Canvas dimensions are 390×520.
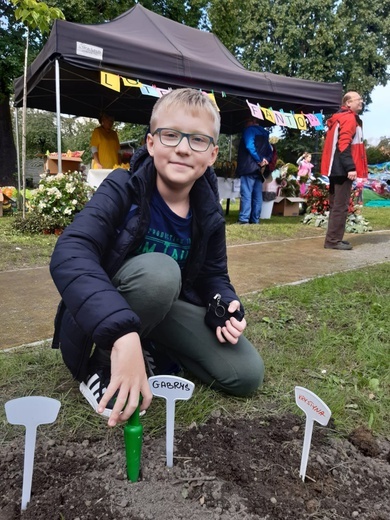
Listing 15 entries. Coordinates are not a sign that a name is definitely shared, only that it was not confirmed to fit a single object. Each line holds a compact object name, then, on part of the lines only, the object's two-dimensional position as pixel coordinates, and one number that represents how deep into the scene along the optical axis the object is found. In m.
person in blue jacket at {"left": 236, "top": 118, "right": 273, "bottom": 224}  7.15
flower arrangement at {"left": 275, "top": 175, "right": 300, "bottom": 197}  9.48
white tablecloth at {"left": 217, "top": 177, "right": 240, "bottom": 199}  7.77
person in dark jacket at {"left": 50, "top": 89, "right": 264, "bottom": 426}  1.10
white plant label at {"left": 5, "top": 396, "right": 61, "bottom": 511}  0.96
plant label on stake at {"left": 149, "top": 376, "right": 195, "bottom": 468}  1.16
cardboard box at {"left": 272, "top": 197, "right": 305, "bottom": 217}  9.52
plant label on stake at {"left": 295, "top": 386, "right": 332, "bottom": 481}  1.09
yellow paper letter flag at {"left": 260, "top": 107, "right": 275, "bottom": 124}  7.07
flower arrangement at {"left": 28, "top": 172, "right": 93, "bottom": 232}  5.45
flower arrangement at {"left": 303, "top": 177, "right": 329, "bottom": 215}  7.84
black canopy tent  5.23
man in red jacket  4.95
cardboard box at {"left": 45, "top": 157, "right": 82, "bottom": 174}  8.38
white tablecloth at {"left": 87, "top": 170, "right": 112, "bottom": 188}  6.31
